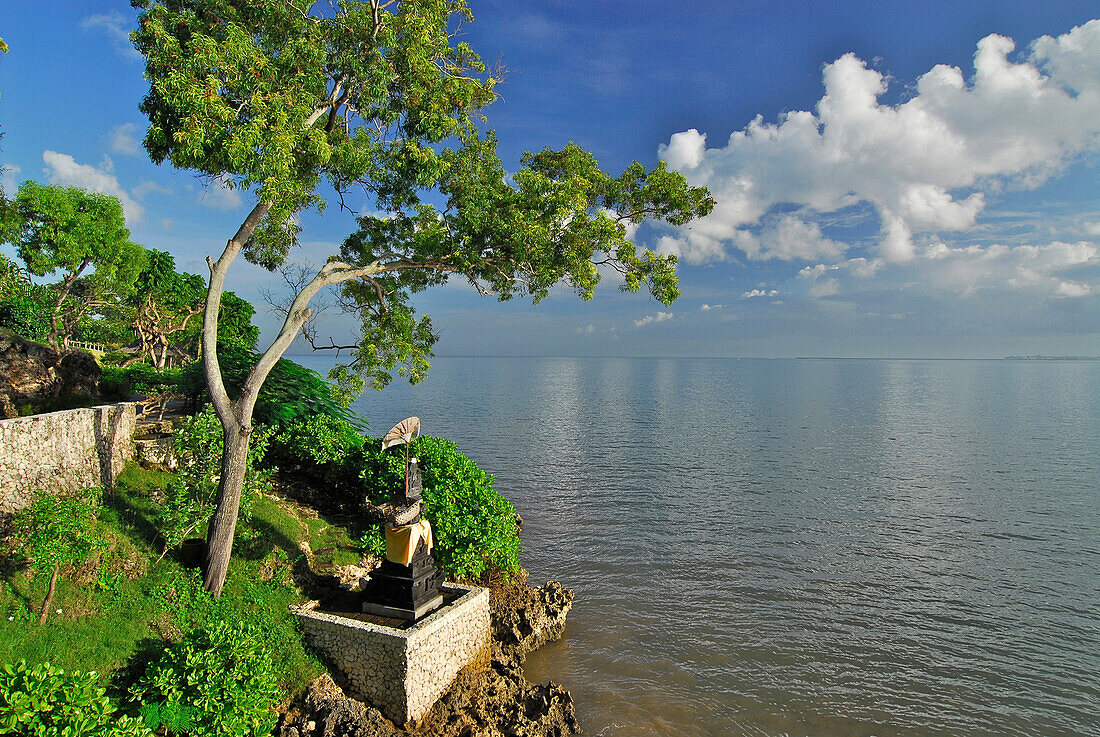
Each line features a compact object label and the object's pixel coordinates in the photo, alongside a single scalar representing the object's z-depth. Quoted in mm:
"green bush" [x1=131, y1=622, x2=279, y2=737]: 7184
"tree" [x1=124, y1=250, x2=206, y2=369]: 24797
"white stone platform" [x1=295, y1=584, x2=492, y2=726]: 8703
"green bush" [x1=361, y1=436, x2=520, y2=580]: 11891
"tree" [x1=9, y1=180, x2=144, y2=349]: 22062
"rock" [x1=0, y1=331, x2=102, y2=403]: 14397
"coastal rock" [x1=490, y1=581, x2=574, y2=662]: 11867
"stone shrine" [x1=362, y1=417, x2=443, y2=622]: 9430
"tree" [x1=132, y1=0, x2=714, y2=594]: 8773
